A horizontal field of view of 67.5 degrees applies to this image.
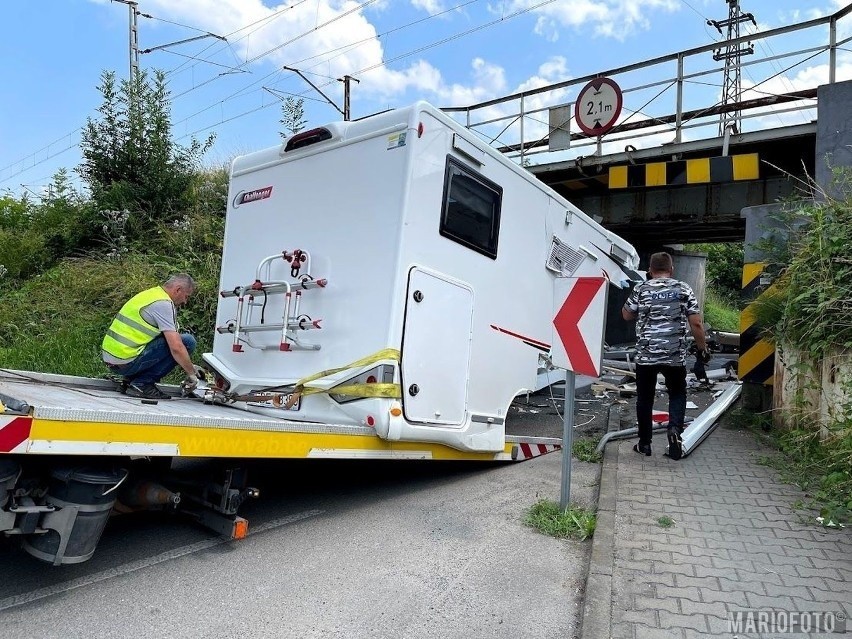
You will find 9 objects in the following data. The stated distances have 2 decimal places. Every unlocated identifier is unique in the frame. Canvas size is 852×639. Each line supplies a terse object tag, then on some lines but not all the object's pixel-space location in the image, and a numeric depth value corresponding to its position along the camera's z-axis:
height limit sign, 11.17
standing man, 5.46
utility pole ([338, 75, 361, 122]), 24.28
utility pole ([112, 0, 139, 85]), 21.81
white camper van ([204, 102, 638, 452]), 4.39
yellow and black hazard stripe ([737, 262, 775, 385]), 7.04
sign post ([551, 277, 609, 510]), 4.25
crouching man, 4.95
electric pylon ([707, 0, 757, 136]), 9.91
